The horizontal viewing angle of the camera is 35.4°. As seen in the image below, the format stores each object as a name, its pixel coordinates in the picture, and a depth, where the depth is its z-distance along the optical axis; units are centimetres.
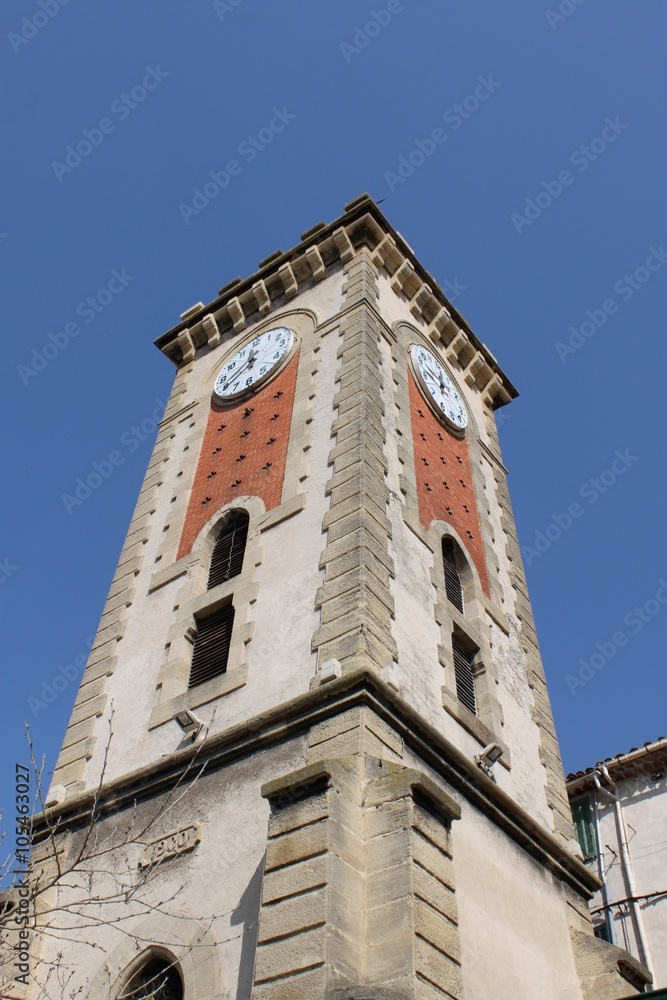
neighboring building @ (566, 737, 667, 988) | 1894
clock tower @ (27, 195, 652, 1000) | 921
